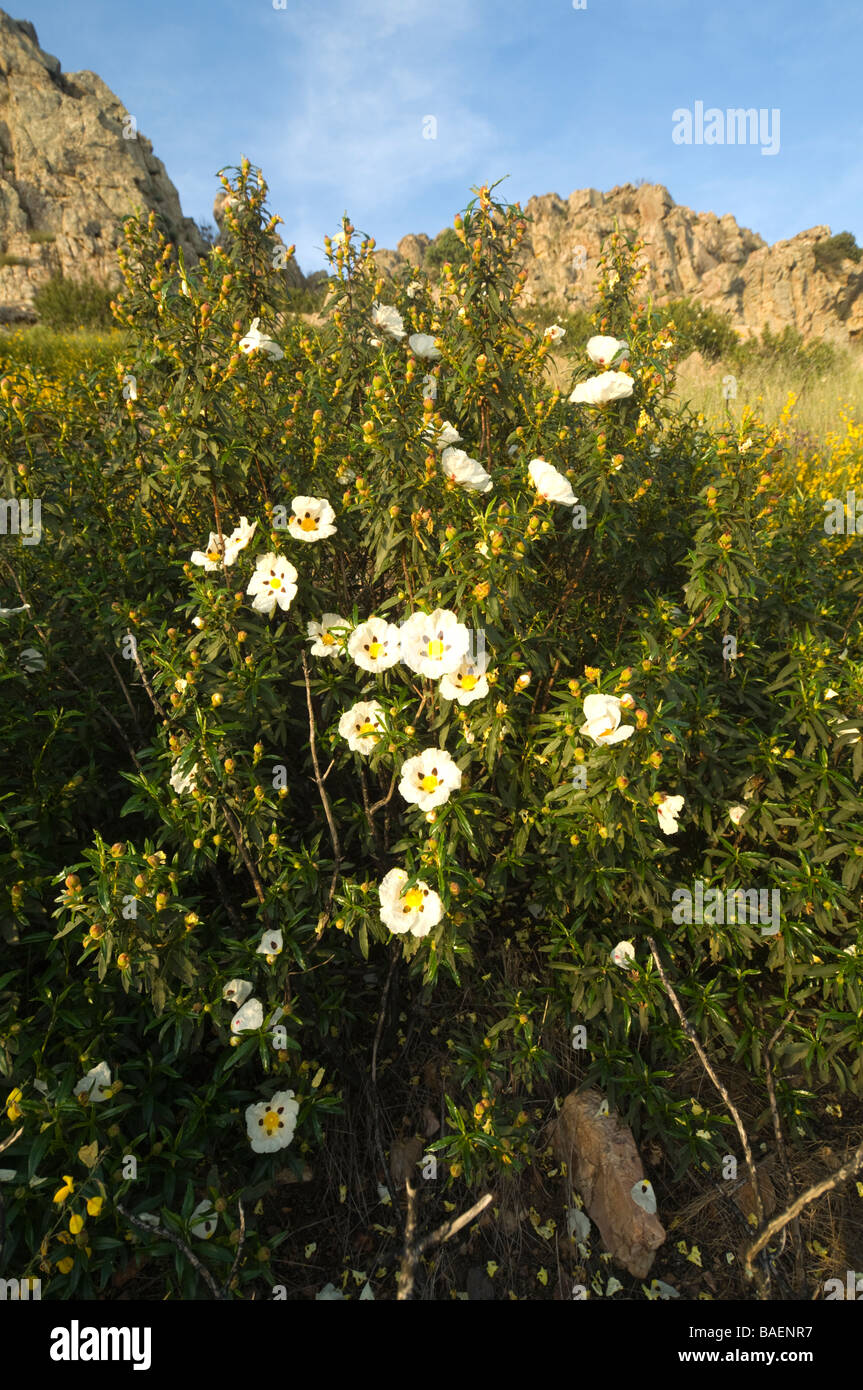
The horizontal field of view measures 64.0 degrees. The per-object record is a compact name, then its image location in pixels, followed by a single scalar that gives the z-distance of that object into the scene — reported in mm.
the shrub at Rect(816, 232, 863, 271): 21688
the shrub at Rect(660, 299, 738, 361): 13945
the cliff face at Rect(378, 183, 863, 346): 21344
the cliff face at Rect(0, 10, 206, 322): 19641
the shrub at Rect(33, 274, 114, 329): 15173
